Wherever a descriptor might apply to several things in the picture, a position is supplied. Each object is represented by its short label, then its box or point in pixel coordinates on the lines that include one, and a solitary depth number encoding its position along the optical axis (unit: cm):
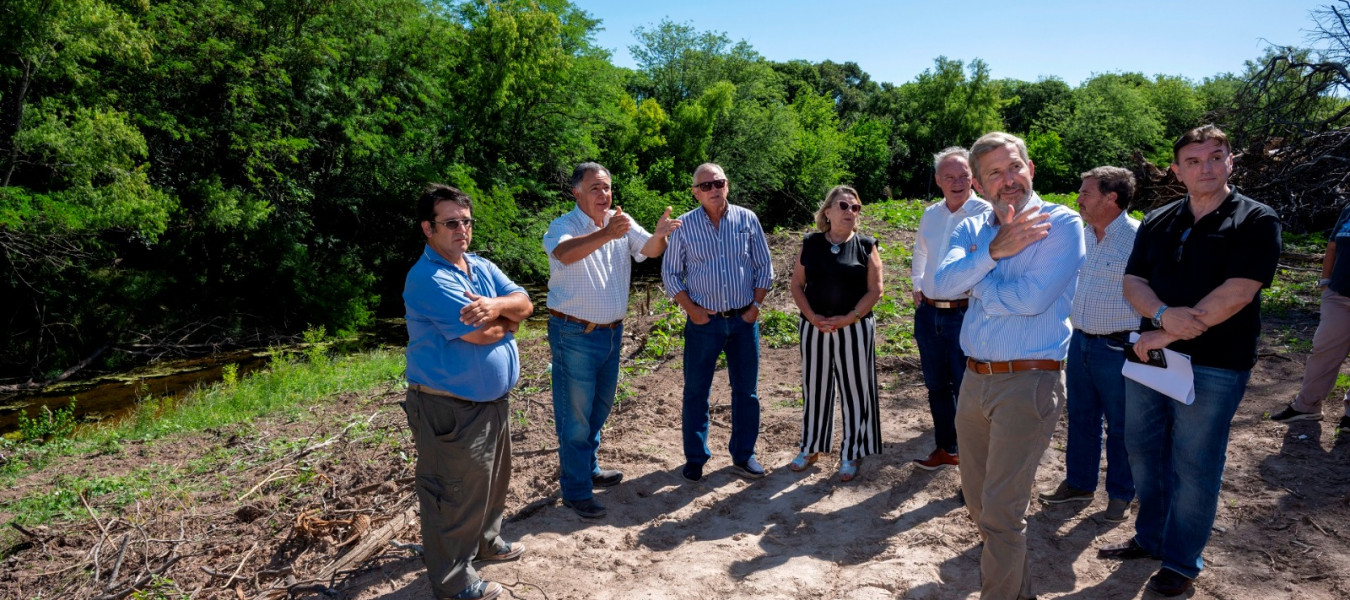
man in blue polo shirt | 338
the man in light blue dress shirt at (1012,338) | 295
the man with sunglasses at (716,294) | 483
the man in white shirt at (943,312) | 462
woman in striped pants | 476
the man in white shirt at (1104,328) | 399
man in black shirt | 301
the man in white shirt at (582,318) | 439
